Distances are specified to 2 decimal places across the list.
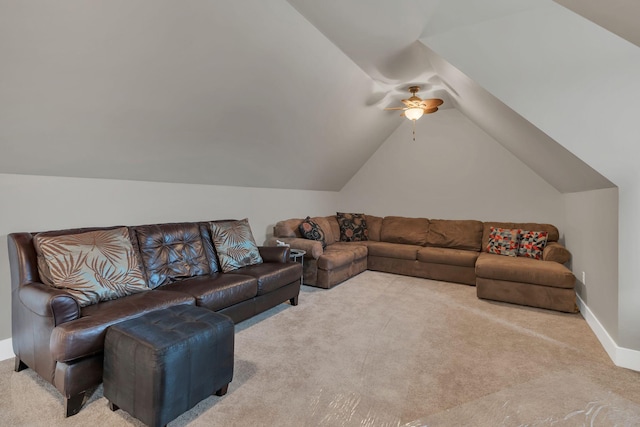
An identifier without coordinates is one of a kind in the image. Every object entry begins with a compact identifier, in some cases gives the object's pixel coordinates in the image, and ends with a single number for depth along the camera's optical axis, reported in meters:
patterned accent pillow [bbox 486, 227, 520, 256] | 4.37
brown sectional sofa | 3.48
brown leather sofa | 1.72
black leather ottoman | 1.53
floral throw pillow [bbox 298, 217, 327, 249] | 4.47
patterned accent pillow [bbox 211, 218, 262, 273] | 3.22
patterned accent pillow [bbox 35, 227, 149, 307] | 2.06
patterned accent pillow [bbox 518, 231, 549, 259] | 4.16
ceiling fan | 3.76
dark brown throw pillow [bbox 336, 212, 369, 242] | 5.51
